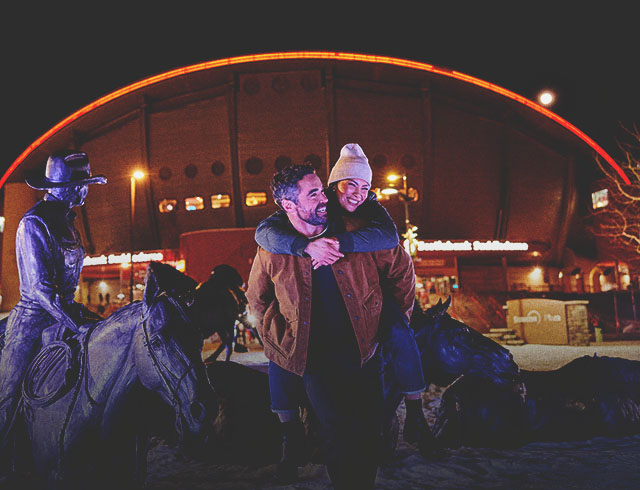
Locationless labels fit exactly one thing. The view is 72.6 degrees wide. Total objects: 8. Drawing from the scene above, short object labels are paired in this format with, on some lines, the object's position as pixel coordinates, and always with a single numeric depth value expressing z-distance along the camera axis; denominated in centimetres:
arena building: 2856
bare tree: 3200
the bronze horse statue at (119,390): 214
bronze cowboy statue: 295
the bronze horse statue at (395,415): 451
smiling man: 207
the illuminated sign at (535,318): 1470
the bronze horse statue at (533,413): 470
